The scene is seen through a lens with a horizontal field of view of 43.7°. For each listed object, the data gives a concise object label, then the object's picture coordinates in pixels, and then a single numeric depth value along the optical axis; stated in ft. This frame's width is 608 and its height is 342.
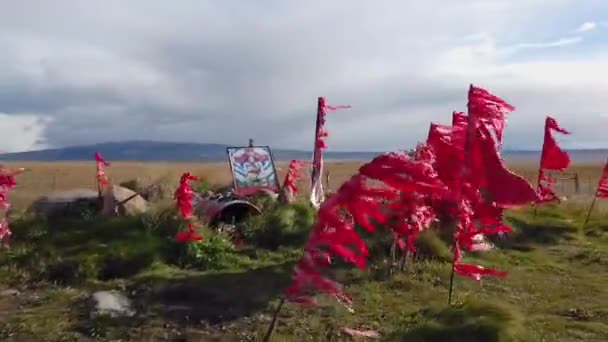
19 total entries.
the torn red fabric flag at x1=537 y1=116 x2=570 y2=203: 53.36
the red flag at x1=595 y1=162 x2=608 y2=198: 57.11
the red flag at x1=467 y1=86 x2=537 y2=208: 20.03
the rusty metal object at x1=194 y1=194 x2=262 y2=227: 45.19
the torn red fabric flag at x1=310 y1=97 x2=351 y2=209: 50.17
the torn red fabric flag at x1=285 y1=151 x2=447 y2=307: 16.60
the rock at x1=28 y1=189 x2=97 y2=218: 46.52
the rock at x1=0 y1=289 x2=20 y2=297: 34.32
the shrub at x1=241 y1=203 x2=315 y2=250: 43.24
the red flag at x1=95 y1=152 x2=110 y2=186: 47.26
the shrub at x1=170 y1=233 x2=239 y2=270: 37.52
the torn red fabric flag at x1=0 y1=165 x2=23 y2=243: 40.83
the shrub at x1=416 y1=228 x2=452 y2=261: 39.55
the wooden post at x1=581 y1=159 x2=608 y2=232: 51.92
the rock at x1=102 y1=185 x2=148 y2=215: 45.14
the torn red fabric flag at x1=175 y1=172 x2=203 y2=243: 39.63
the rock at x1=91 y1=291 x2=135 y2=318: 30.12
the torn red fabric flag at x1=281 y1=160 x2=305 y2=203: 50.01
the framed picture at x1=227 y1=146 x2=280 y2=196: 52.85
